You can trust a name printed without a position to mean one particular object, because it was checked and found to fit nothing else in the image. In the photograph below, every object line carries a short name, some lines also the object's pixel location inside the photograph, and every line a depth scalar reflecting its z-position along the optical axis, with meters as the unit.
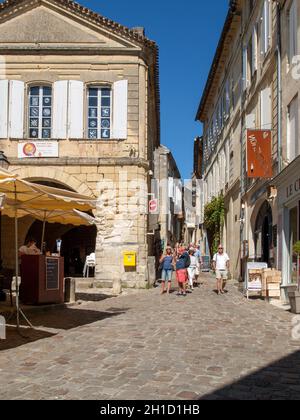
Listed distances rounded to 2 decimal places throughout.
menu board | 11.23
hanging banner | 15.38
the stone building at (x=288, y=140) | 13.02
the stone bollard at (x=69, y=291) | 12.59
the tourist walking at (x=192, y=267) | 17.93
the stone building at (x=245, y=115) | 15.89
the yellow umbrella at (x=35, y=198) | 7.76
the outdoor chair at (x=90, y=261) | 19.81
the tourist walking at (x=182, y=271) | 15.39
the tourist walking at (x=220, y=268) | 16.03
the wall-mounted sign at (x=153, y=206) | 20.03
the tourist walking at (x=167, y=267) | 15.91
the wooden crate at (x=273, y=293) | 13.73
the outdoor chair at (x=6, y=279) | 10.88
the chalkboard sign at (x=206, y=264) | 30.29
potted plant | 10.56
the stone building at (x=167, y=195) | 36.78
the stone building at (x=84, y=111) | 18.05
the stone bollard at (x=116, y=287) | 15.93
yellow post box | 17.64
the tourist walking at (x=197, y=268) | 19.14
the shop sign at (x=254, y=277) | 14.29
